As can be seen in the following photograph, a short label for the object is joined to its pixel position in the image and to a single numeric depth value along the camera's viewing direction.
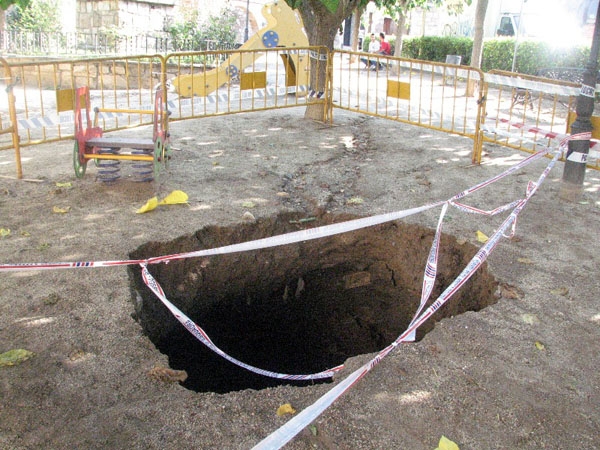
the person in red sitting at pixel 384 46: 25.12
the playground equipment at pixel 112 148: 6.71
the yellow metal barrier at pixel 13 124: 6.69
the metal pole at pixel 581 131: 6.45
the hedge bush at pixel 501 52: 18.59
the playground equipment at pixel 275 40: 12.20
